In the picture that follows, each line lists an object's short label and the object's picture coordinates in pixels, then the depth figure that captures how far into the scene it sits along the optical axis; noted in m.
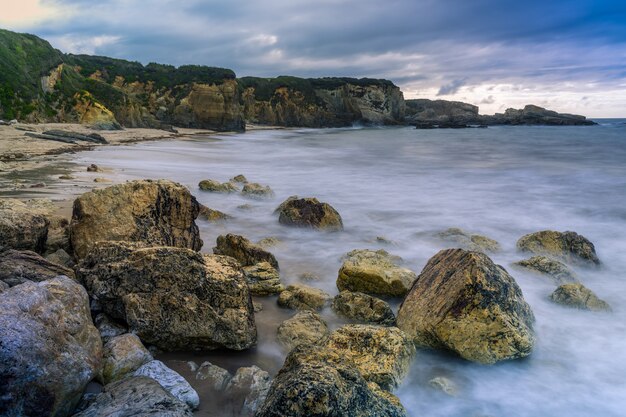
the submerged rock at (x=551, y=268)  6.19
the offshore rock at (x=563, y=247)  7.09
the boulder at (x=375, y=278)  5.43
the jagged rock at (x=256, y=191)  11.28
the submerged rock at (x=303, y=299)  5.07
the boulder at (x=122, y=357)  3.29
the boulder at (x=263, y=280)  5.34
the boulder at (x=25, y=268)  3.86
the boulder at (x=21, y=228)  4.74
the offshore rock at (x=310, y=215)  8.37
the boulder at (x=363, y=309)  4.73
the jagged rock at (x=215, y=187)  11.55
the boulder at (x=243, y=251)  6.05
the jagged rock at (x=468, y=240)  7.70
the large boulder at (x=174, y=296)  3.91
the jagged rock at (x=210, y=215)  8.38
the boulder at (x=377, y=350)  3.57
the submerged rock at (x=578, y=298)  5.36
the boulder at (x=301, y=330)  4.23
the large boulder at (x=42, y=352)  2.54
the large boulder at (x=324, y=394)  2.44
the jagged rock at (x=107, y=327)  3.92
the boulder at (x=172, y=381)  3.14
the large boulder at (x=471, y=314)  4.10
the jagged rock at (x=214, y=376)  3.51
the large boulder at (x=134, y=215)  5.18
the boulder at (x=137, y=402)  2.62
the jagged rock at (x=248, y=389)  3.25
